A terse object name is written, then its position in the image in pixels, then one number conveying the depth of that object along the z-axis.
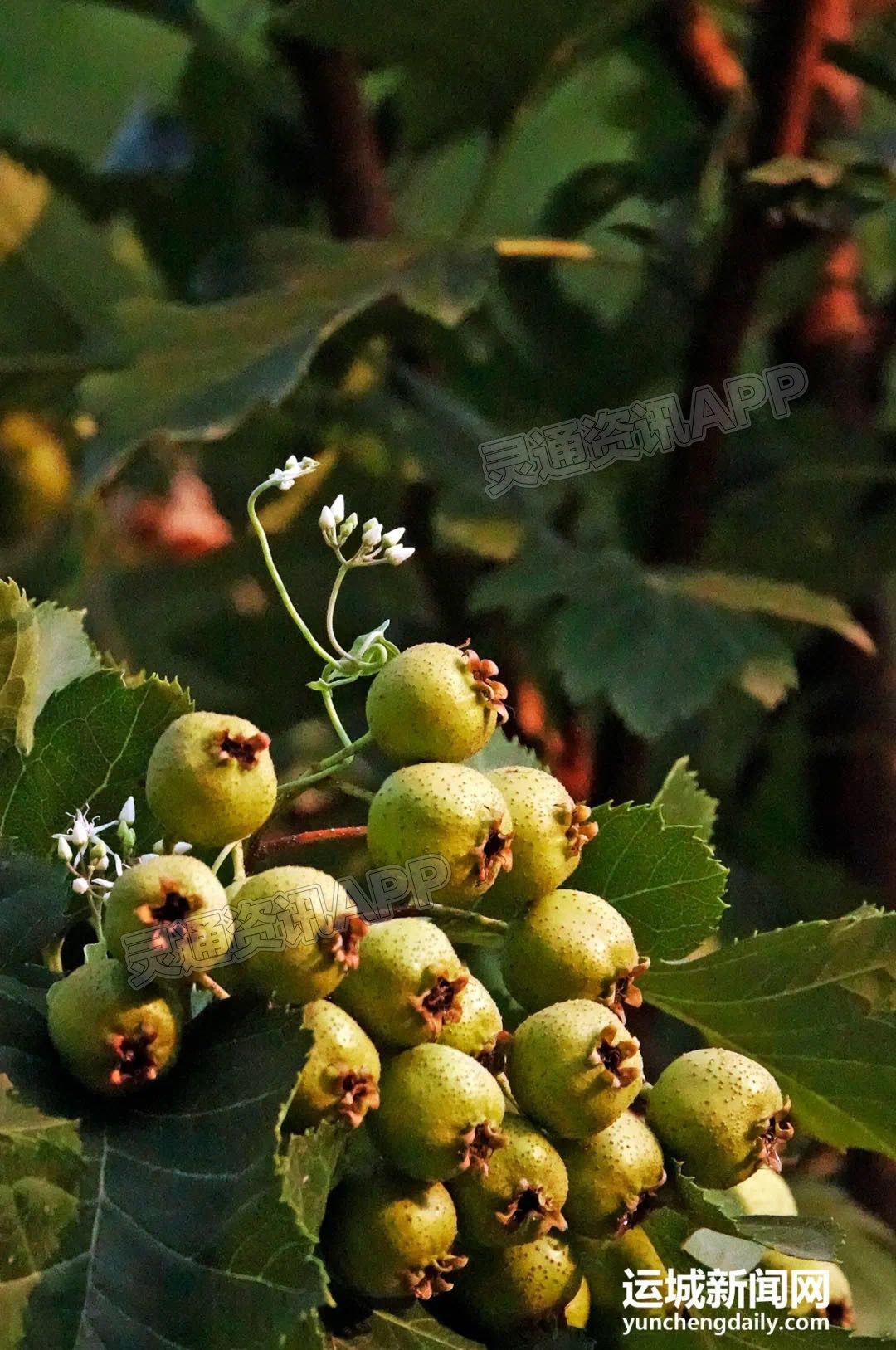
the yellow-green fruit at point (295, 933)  1.07
